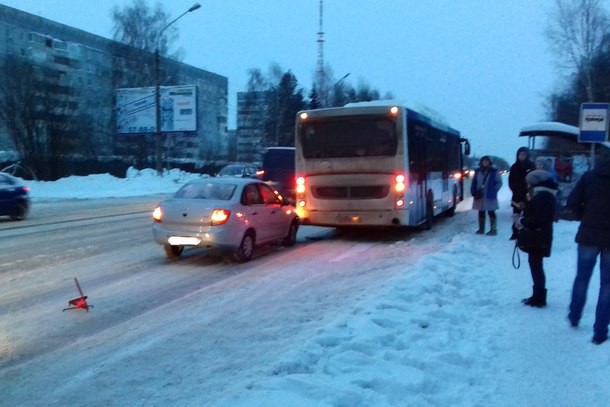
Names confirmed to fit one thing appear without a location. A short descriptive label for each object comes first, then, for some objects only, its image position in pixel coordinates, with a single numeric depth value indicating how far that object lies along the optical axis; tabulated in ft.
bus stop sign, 41.34
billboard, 159.74
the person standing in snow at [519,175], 41.91
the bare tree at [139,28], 200.64
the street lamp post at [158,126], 130.72
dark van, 71.41
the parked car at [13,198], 61.26
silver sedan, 34.30
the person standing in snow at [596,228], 18.85
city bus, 43.24
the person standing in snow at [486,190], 45.55
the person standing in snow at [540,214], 22.97
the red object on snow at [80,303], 24.41
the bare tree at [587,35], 137.08
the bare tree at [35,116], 126.72
